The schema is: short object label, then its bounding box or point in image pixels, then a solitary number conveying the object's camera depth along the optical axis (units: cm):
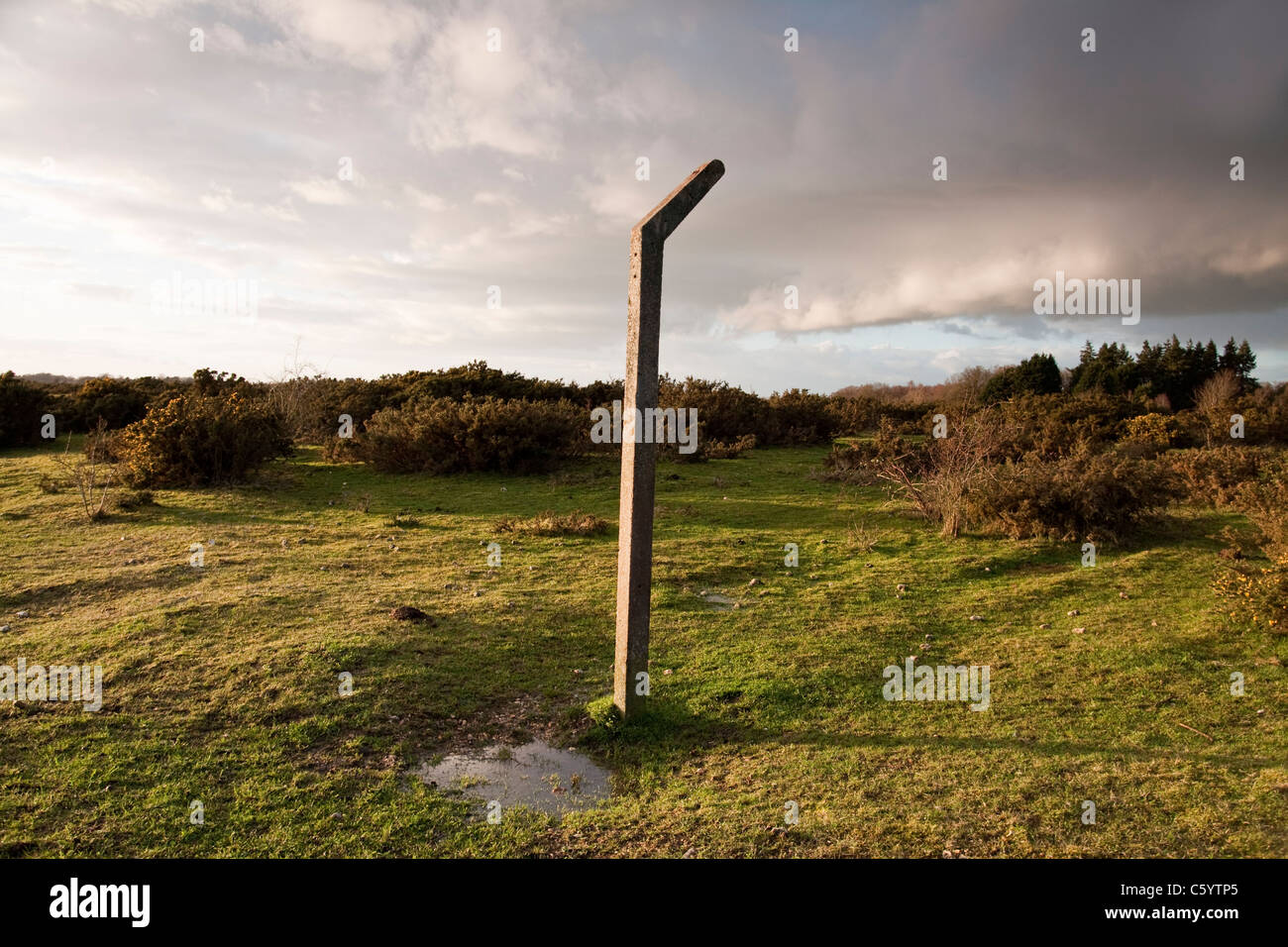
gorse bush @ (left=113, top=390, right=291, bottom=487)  1291
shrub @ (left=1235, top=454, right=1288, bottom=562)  784
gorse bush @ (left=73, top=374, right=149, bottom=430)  2151
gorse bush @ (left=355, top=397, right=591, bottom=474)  1496
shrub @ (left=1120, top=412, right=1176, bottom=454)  1708
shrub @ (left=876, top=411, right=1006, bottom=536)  1024
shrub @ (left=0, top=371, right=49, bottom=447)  1862
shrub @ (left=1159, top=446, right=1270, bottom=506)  1131
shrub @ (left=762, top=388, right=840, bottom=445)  2069
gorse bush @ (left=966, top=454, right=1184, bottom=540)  959
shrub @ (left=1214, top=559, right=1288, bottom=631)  634
